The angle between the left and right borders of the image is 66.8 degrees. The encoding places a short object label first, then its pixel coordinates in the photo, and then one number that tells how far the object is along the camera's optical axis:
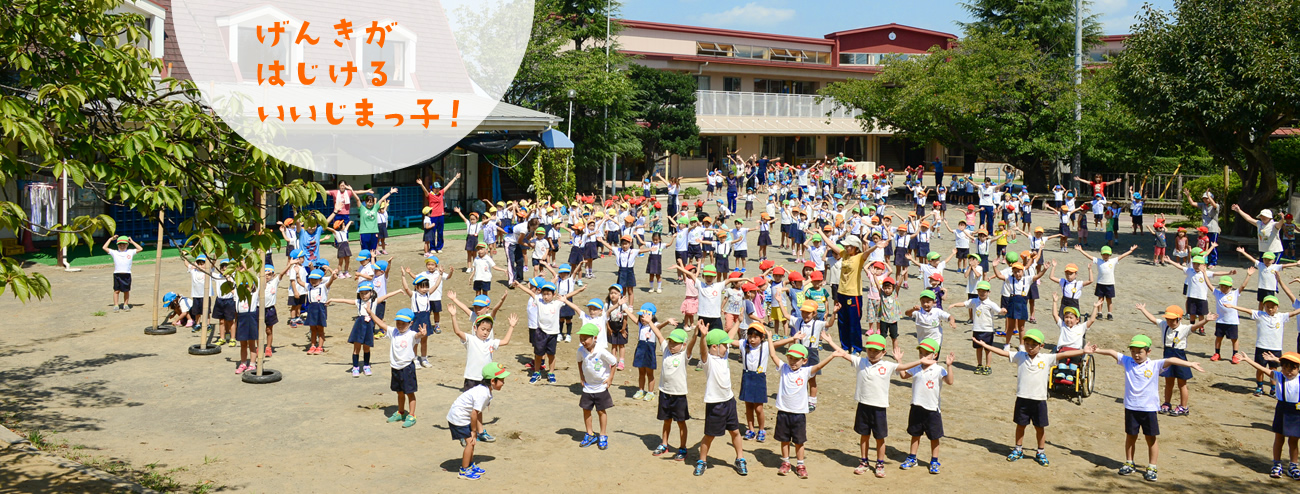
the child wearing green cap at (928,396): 9.80
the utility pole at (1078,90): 35.53
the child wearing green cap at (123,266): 17.34
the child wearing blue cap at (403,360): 11.15
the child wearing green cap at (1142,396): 9.97
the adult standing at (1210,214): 22.98
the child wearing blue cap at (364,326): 13.22
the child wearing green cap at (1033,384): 10.27
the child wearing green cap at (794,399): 9.63
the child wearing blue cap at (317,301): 14.27
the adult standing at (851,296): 14.50
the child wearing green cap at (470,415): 9.48
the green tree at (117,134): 6.97
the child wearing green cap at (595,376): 10.40
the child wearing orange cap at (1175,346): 11.98
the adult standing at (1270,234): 20.09
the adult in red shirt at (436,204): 23.50
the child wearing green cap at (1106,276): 16.75
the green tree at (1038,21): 46.59
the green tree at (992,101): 36.41
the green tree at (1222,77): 23.42
